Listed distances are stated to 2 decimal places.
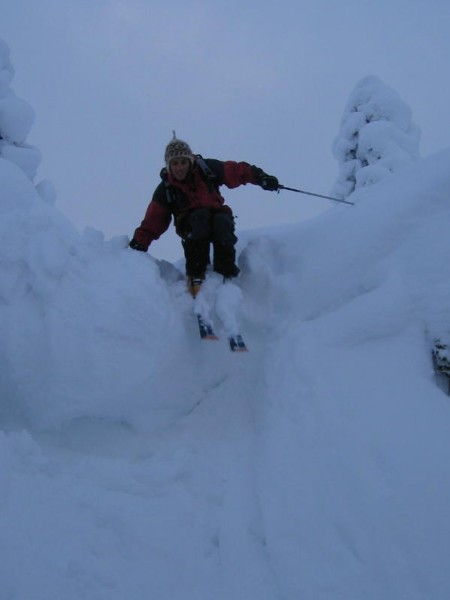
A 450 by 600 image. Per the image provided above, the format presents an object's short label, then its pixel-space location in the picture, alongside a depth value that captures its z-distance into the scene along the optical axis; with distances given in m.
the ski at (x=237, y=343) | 3.93
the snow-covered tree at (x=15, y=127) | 11.69
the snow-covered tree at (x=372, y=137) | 16.28
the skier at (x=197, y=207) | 4.84
